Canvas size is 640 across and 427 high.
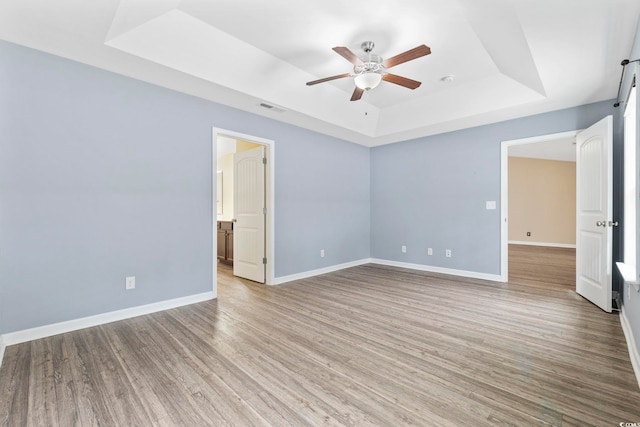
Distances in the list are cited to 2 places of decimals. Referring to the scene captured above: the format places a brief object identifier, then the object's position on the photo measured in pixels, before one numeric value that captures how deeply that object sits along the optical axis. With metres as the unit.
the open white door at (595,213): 3.22
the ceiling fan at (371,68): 2.57
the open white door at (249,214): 4.52
